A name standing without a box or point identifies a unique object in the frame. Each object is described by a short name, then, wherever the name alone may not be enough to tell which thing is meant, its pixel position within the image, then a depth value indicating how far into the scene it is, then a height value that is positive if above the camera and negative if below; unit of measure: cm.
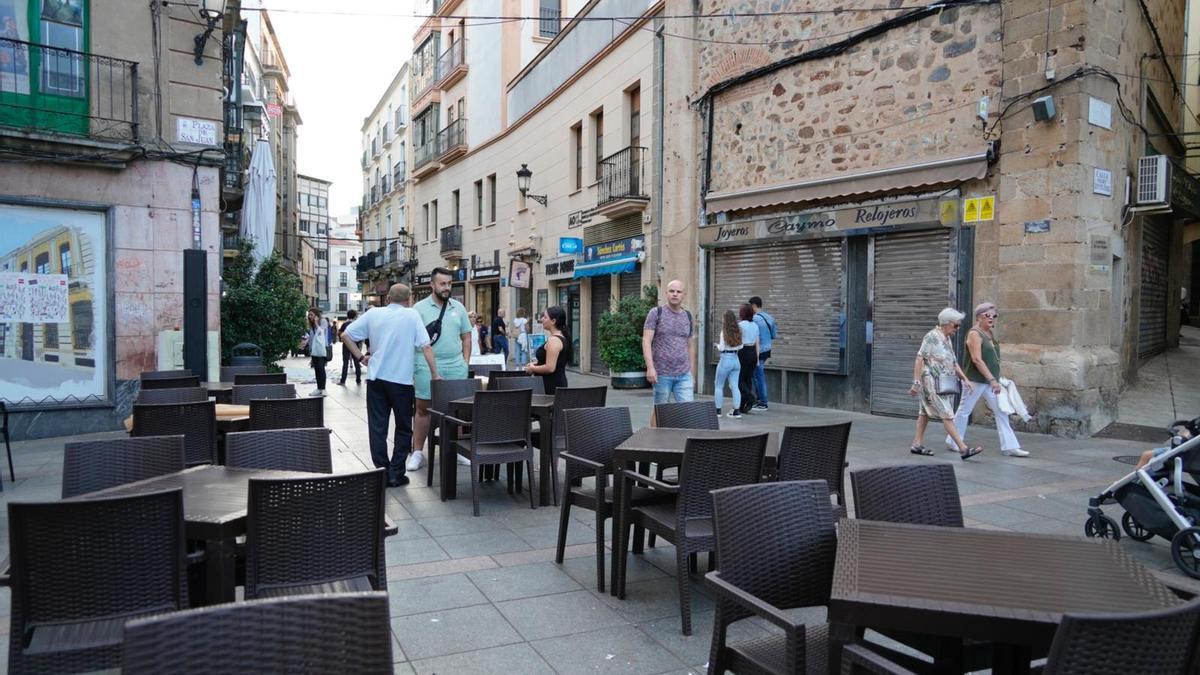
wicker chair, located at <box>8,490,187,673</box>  246 -84
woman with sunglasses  795 -55
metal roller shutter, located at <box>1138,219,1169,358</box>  1241 +48
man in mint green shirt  736 -25
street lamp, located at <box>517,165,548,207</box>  2011 +350
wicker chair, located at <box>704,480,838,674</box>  253 -81
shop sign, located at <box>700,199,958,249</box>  1064 +143
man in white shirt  643 -46
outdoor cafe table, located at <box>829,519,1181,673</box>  206 -76
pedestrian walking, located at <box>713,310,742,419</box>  1038 -49
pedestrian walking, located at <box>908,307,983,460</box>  791 -60
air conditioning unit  1011 +179
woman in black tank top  763 -37
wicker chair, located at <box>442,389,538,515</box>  582 -86
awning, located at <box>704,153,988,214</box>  1011 +194
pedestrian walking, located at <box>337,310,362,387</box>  1627 -114
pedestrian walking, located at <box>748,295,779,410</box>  1197 -38
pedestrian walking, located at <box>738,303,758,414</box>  1134 -51
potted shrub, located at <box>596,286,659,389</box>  1445 -44
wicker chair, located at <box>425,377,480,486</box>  667 -70
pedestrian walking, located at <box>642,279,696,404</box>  743 -29
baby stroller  455 -109
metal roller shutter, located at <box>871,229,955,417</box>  1060 +23
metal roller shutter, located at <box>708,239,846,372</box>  1205 +41
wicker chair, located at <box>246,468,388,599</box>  281 -79
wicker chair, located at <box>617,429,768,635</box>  369 -81
